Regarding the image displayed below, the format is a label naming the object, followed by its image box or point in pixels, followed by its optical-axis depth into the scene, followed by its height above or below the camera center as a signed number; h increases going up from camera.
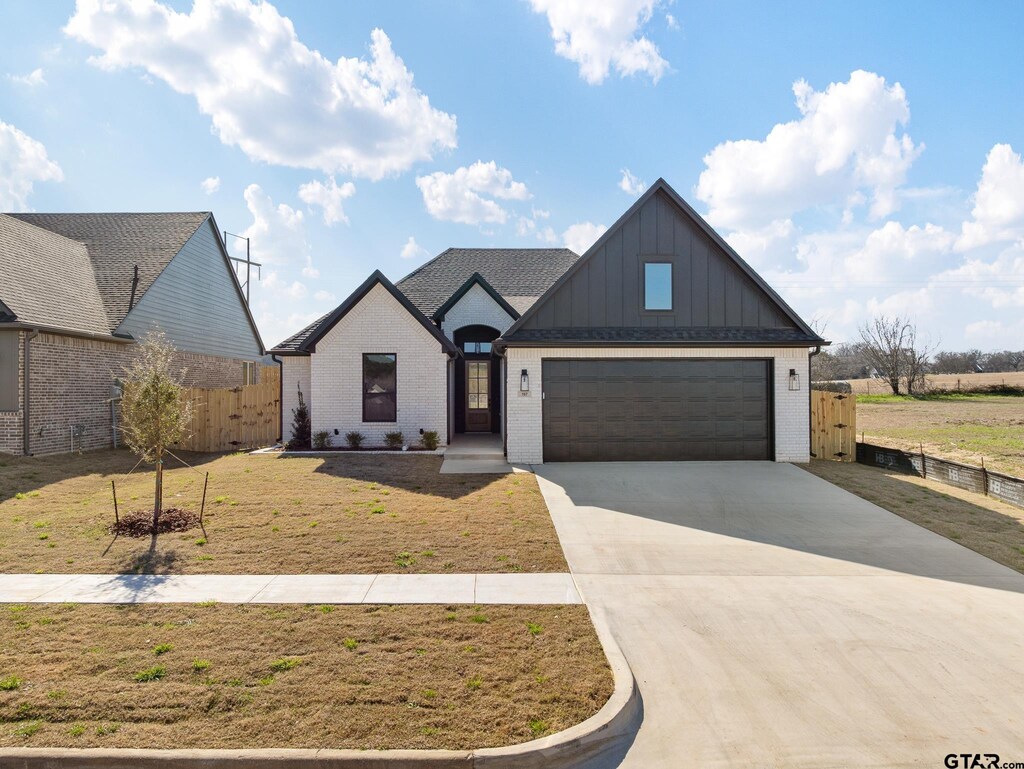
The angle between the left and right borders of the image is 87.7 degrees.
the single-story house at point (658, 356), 12.66 +0.71
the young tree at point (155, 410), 7.33 -0.29
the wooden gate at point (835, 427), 13.31 -1.06
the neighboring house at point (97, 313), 13.22 +2.44
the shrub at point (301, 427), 14.64 -1.10
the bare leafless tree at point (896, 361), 42.41 +2.00
